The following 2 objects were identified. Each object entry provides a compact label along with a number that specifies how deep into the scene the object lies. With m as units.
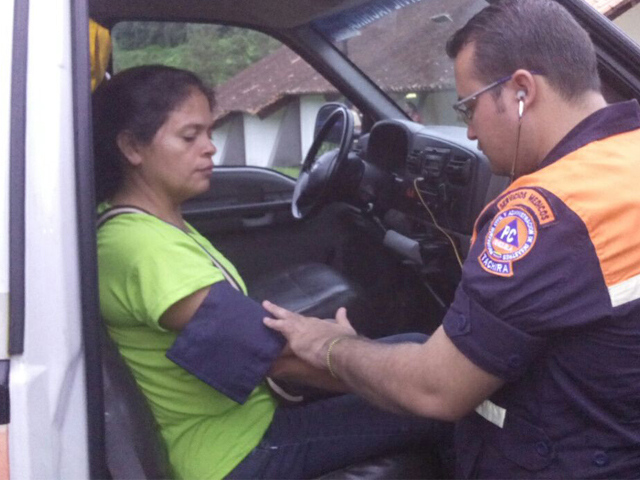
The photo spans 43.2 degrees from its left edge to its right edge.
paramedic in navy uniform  1.23
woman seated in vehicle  1.45
